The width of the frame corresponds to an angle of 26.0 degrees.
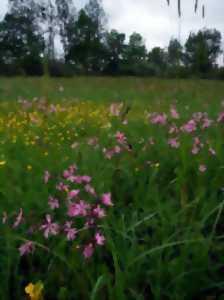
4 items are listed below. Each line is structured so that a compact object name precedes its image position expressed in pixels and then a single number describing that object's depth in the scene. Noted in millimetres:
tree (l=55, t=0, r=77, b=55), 58641
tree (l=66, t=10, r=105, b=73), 55969
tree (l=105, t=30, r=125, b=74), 55450
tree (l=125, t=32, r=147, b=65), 59431
